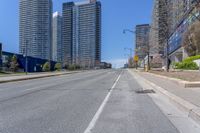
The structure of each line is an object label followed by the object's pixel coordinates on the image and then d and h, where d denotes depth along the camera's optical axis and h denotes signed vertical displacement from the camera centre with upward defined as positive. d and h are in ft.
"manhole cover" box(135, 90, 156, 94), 29.88 -5.12
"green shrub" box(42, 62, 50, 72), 168.42 -0.98
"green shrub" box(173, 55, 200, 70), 77.33 +1.37
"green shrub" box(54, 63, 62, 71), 183.80 -0.40
